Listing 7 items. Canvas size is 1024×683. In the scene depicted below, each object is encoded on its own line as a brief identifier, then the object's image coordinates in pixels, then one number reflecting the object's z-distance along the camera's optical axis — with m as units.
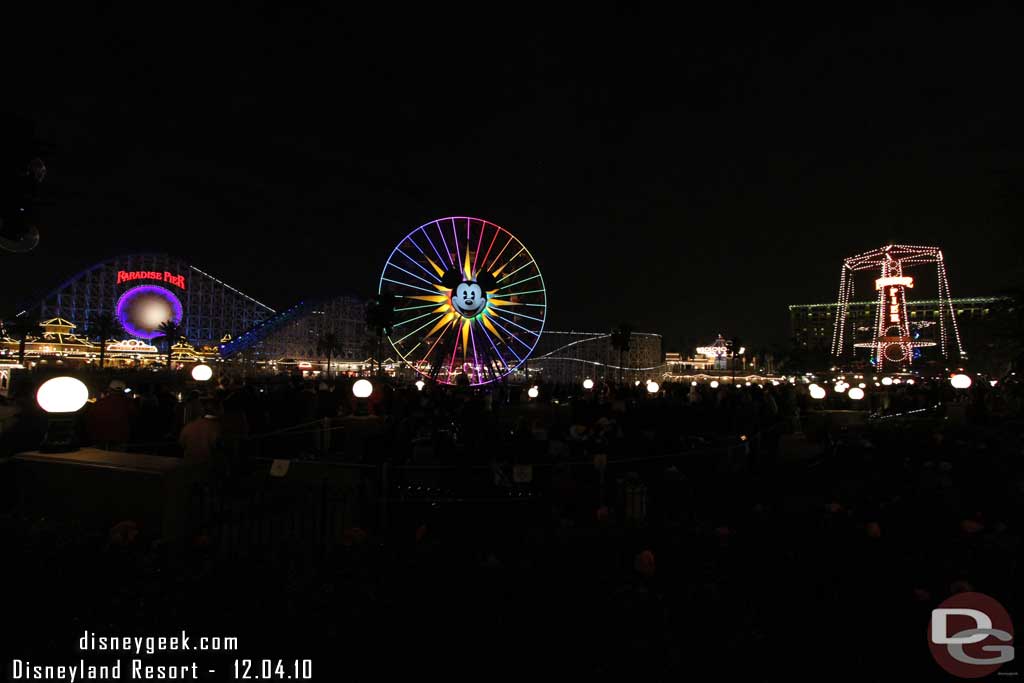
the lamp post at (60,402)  5.26
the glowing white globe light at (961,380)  16.58
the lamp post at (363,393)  11.40
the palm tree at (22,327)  47.65
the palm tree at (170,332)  55.39
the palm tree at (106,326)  54.88
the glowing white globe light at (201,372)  12.32
